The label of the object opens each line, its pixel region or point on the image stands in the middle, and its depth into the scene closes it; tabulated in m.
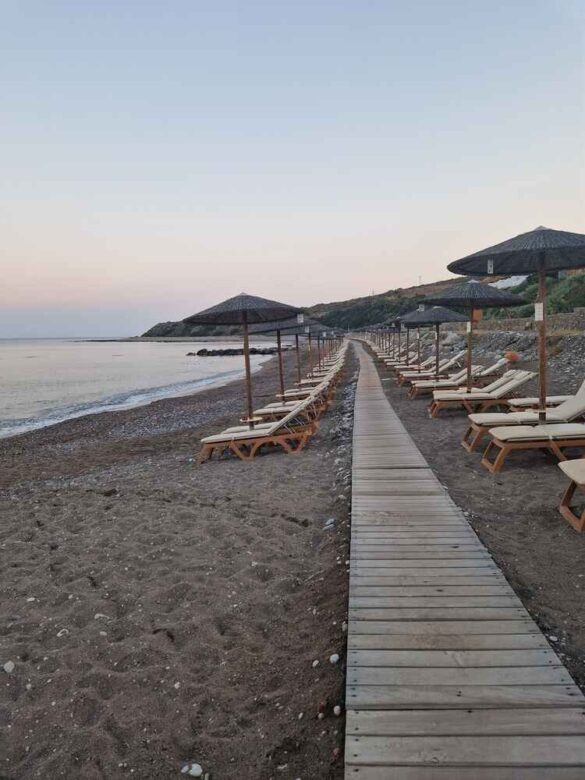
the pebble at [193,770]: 1.93
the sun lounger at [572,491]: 3.66
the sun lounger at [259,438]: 7.24
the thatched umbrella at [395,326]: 25.14
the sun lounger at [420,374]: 13.41
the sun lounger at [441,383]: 11.34
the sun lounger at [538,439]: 5.38
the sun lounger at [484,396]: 8.54
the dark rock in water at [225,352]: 64.33
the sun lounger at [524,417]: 6.18
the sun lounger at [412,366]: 15.64
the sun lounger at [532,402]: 7.45
